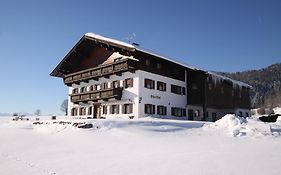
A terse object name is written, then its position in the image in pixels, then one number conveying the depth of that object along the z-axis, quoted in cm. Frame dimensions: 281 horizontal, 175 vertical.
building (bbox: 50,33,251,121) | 2188
